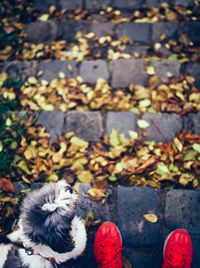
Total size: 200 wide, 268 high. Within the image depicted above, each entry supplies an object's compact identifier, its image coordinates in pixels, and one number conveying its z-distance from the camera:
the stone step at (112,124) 2.15
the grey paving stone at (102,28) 2.73
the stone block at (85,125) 2.19
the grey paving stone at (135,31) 2.66
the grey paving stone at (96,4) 2.91
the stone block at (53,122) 2.22
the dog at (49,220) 1.19
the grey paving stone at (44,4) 3.01
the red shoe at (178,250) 1.73
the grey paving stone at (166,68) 2.41
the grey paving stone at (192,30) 2.59
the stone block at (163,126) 2.14
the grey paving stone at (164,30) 2.64
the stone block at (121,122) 2.19
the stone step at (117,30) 2.64
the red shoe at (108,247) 1.78
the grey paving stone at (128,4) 2.86
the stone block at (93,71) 2.47
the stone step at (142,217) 1.78
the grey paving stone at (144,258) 1.75
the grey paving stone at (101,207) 1.89
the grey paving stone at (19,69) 2.58
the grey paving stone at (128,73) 2.42
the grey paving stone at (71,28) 2.77
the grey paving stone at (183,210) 1.83
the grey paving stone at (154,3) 2.83
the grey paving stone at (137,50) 2.59
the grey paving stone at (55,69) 2.53
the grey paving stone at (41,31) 2.79
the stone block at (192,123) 2.14
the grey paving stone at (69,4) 2.95
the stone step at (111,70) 2.42
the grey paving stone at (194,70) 2.37
